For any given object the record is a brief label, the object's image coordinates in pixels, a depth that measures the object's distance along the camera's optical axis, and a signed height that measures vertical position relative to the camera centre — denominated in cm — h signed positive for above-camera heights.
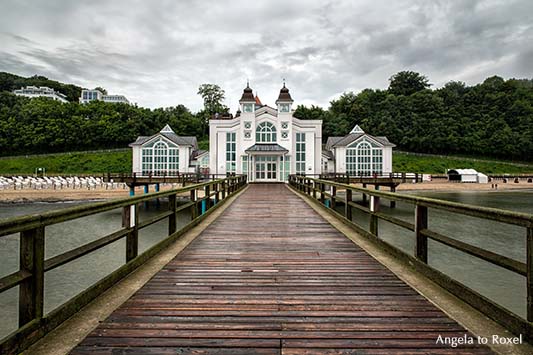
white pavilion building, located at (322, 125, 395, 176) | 4156 +306
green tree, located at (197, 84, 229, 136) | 8119 +2000
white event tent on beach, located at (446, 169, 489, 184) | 4906 +76
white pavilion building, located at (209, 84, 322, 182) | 3416 +417
